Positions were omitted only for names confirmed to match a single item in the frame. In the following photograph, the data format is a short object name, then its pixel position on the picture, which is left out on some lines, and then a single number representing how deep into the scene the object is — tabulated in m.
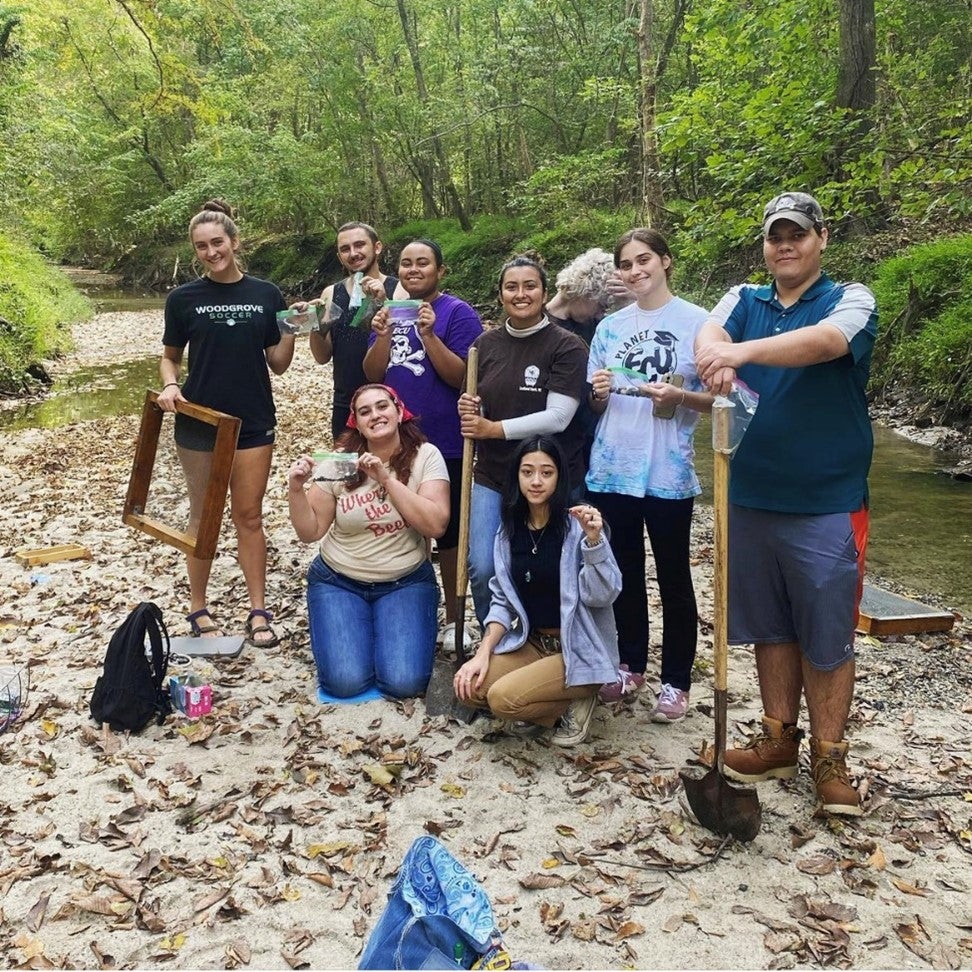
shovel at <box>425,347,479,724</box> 4.09
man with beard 4.46
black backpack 3.93
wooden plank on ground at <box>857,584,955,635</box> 4.94
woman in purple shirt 4.32
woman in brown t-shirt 3.86
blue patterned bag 2.11
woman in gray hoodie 3.62
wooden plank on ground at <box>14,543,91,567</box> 6.21
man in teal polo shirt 2.91
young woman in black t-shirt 4.49
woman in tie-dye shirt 3.63
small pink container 4.07
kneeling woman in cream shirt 4.21
